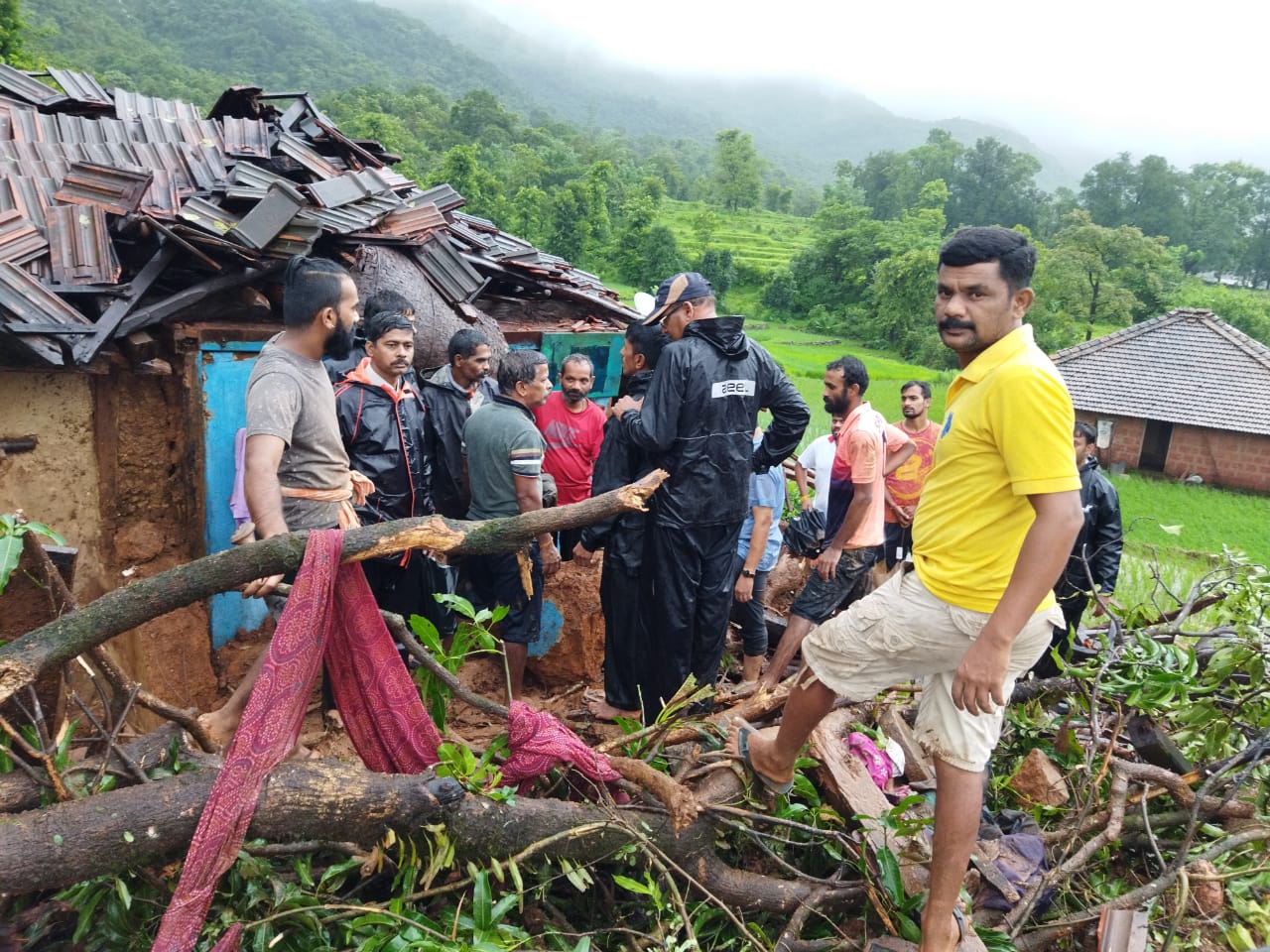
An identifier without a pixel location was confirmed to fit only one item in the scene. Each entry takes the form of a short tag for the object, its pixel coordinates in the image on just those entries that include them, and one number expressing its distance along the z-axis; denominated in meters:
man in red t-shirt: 4.62
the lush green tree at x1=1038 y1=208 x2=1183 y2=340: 36.62
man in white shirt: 5.14
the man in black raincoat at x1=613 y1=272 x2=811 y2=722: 3.53
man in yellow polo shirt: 1.94
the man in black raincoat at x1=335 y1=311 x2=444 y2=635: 3.71
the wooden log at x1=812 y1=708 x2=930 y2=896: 2.48
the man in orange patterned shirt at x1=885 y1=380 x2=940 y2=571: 5.67
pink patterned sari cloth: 1.87
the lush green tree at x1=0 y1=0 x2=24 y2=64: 18.72
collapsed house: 3.96
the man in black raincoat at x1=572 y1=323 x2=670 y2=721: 3.75
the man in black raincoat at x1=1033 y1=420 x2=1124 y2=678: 4.78
